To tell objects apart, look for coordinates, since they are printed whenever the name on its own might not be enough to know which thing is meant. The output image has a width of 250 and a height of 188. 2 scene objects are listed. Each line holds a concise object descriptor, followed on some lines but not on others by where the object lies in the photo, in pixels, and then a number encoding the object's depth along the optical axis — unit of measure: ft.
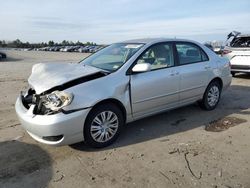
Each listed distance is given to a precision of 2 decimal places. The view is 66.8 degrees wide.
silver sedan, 8.46
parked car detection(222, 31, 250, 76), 20.68
